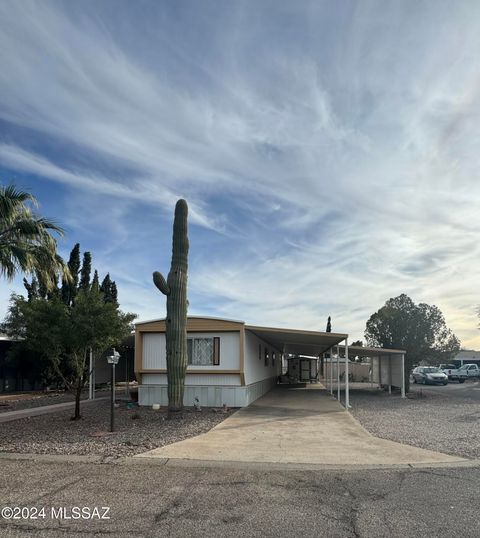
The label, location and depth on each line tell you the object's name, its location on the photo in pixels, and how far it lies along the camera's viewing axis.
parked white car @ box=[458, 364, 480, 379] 44.43
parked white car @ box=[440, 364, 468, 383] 43.65
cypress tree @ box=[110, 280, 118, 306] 32.68
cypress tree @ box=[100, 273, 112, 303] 31.70
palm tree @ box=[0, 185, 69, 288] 12.25
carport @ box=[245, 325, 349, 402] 17.09
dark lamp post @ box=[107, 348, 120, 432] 10.95
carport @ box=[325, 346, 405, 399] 22.09
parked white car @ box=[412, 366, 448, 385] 36.75
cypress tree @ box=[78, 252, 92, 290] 27.05
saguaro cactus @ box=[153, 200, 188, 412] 13.84
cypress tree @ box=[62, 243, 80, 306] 26.09
